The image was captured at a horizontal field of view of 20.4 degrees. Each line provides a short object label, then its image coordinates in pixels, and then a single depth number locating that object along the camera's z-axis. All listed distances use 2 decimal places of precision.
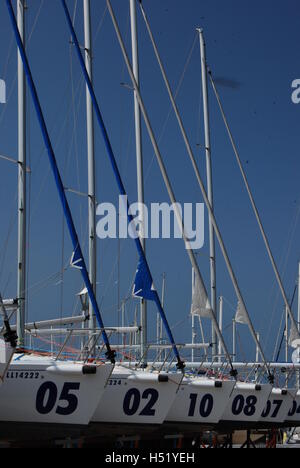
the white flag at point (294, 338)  28.30
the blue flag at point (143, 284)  21.75
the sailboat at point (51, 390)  15.11
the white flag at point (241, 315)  24.02
